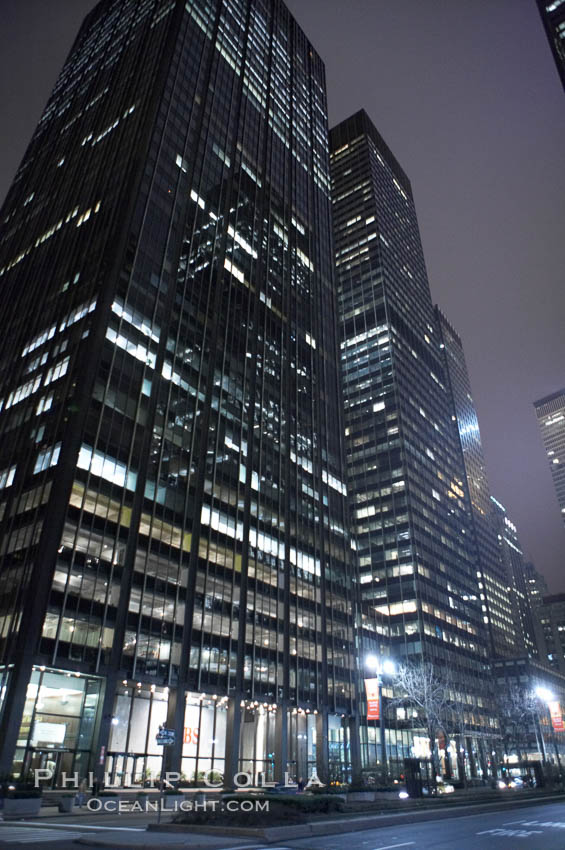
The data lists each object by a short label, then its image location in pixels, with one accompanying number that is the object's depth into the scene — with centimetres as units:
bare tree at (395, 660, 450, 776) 8121
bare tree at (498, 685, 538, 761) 9242
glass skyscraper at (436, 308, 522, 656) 18850
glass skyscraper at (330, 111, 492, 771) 11219
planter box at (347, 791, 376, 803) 3462
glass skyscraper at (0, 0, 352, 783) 4894
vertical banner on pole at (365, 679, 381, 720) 4700
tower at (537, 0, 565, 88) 11206
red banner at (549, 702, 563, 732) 6525
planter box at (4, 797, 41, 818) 2725
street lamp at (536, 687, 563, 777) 6568
